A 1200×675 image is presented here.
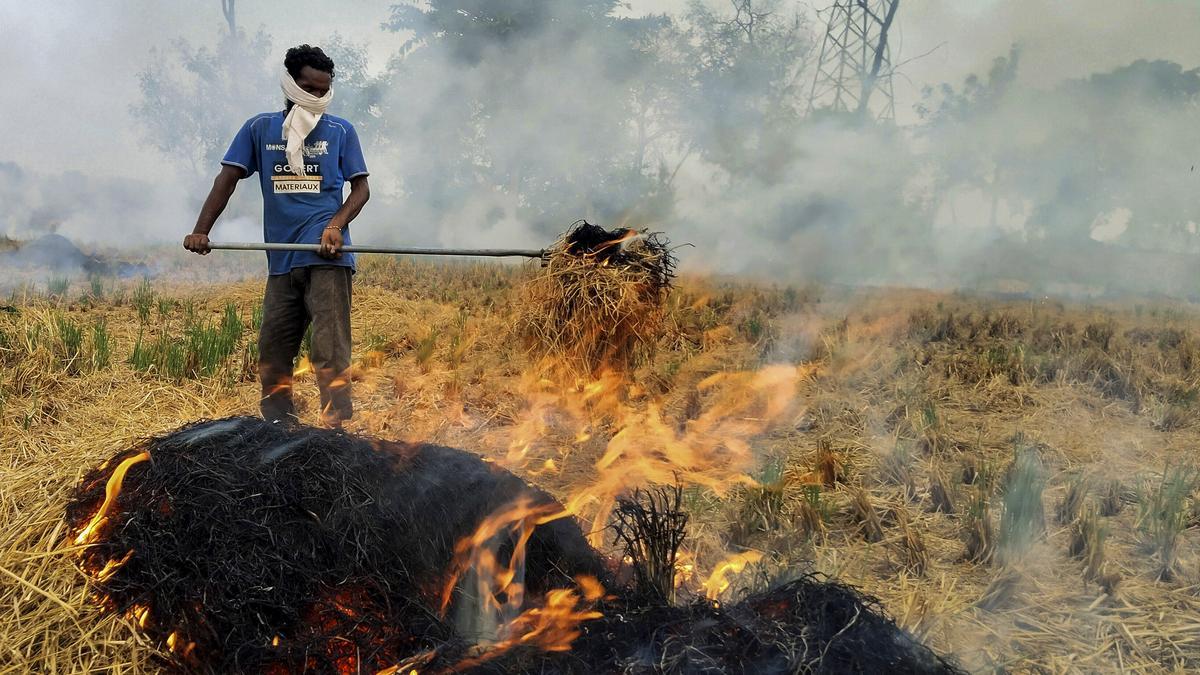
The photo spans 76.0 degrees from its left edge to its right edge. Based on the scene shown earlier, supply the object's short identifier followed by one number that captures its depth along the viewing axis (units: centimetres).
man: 383
